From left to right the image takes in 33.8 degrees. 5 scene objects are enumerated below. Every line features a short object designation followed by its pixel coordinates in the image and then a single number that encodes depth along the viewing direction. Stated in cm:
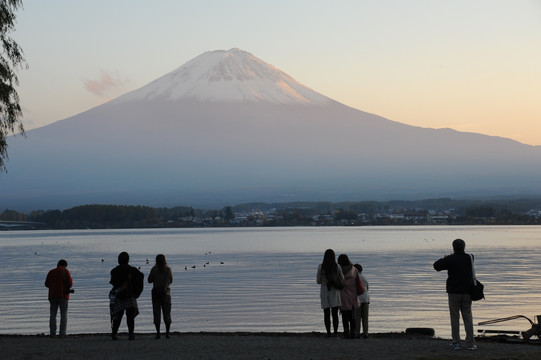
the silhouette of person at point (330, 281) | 1530
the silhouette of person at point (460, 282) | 1377
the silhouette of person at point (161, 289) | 1573
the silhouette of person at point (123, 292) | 1542
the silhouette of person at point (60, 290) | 1681
